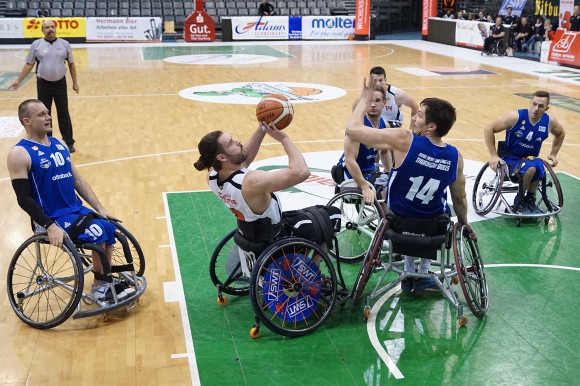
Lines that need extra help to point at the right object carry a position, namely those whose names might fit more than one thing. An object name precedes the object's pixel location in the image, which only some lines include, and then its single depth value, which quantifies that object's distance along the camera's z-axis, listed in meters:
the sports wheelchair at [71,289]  5.03
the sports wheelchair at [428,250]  5.18
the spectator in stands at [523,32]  23.80
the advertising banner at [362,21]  27.25
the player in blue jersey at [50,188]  5.10
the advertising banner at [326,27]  27.62
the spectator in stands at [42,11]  25.77
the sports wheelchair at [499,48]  22.81
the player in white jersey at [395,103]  7.88
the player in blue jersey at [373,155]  6.71
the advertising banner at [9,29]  25.14
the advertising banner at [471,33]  23.52
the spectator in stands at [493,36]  22.41
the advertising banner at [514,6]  26.44
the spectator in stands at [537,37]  23.56
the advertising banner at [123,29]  25.88
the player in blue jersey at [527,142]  7.45
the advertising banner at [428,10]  28.45
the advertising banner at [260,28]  27.14
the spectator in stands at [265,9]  27.44
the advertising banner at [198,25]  26.50
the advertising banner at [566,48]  19.80
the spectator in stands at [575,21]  20.36
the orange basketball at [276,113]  5.21
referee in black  9.97
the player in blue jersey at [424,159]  5.15
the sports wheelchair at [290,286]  4.90
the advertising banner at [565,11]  23.37
